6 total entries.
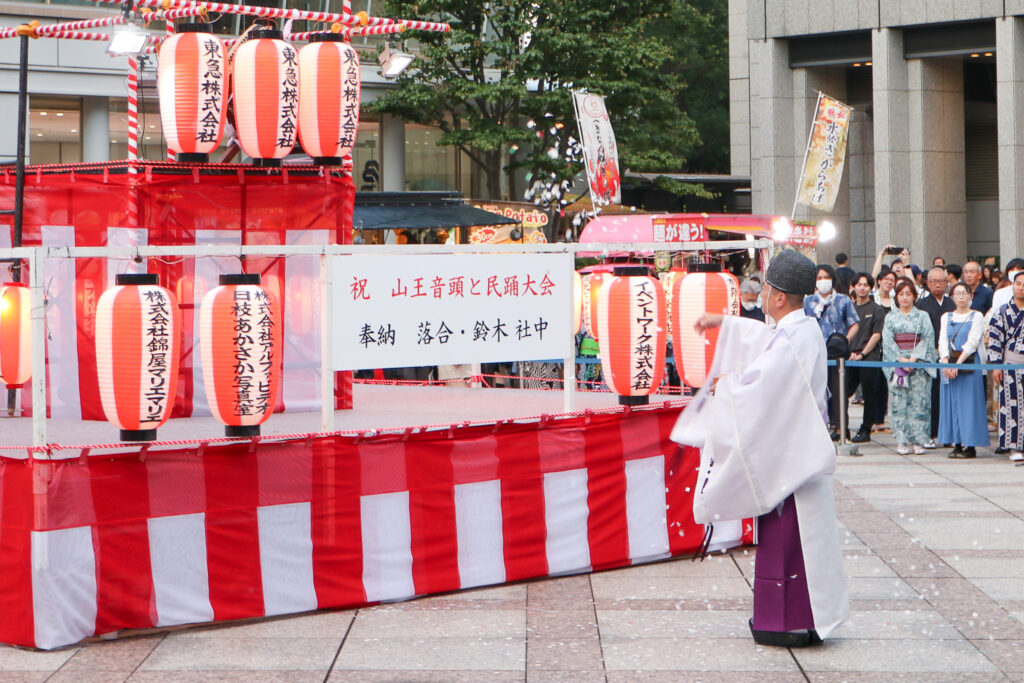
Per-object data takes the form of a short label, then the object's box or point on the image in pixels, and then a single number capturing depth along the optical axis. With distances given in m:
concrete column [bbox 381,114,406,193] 28.72
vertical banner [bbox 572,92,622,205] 20.53
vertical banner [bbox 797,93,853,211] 22.92
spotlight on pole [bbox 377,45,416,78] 11.65
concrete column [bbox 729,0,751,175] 35.53
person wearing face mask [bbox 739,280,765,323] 14.98
